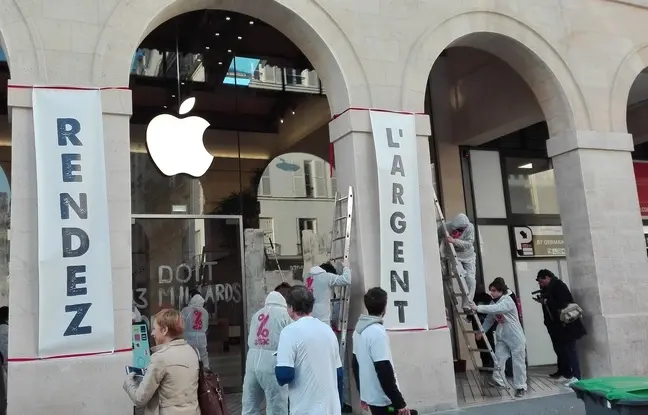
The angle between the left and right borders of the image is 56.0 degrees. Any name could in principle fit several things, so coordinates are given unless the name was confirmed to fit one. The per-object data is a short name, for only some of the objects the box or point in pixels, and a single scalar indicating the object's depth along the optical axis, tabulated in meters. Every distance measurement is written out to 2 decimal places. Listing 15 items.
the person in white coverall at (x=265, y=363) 6.34
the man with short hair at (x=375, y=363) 4.99
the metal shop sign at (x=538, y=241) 13.76
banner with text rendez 6.55
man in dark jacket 9.91
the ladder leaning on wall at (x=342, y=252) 8.16
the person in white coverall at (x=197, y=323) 10.37
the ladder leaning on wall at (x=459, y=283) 8.92
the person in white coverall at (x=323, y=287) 7.87
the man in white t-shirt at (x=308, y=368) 4.55
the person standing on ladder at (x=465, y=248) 9.65
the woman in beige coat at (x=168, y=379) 4.07
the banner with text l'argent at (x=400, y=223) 8.25
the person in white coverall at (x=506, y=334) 9.06
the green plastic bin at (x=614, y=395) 5.20
